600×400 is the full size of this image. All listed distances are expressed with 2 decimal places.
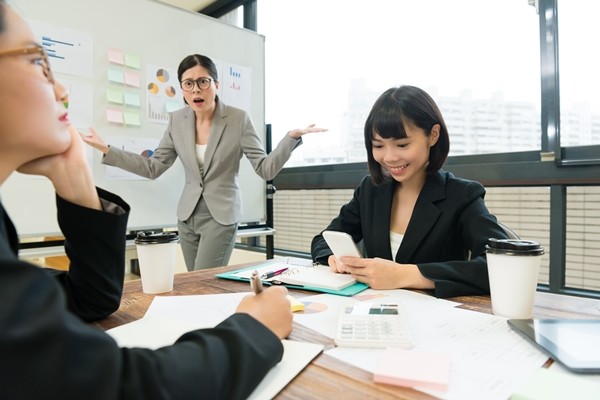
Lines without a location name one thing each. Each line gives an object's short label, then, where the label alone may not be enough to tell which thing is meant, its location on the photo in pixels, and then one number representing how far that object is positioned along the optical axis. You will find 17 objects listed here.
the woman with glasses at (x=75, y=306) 0.34
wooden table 0.48
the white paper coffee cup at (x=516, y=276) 0.76
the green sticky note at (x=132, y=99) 2.13
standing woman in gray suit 2.03
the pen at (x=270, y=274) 1.11
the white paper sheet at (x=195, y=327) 0.52
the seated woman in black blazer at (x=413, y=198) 1.25
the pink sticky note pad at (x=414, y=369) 0.49
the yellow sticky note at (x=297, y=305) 0.81
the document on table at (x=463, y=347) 0.49
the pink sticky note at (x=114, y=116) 2.06
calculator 0.62
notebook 0.99
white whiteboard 1.83
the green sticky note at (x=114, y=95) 2.05
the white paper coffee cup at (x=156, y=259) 0.99
